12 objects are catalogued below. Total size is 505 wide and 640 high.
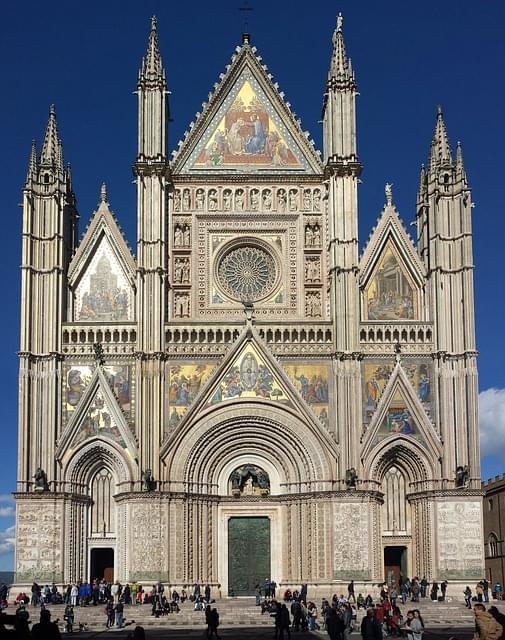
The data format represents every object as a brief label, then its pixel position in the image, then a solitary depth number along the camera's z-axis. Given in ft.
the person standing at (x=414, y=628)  70.90
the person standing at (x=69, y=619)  102.95
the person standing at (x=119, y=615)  105.29
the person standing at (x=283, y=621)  83.66
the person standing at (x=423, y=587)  130.52
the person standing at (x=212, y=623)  85.81
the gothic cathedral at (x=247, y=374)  132.46
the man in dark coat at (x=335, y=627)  76.59
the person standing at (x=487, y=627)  45.75
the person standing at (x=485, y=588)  127.24
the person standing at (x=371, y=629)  69.26
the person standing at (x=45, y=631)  42.39
